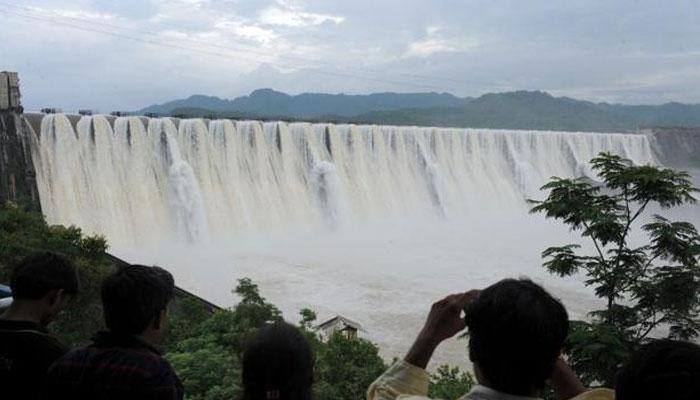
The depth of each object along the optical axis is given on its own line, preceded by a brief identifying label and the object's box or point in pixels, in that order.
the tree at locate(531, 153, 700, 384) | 6.23
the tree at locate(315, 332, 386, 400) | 6.87
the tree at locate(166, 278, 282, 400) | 6.22
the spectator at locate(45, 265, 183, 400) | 1.67
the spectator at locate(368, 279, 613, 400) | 1.37
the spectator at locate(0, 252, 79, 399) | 1.90
